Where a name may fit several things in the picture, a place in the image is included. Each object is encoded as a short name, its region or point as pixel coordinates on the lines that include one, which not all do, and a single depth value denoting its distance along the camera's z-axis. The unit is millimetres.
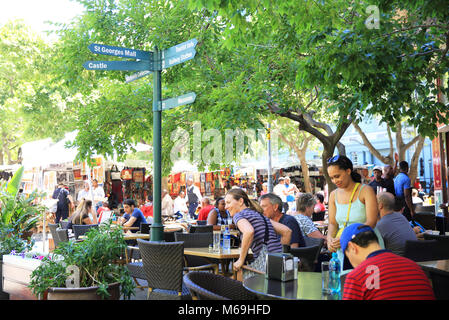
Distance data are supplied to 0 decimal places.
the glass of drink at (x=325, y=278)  3715
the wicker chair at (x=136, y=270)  7004
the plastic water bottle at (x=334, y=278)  3631
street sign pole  6926
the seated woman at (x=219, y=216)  10625
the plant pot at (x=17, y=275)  5504
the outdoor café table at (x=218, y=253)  6434
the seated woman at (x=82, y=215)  11359
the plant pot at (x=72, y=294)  4324
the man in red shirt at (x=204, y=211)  12531
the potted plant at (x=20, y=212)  7488
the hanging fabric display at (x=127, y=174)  21591
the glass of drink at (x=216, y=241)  7012
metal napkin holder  3969
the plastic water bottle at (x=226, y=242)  6941
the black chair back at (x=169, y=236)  8672
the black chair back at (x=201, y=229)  9555
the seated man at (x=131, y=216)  11614
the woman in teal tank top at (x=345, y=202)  4680
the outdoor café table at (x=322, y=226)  10910
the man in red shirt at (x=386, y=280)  2740
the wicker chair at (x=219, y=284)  3743
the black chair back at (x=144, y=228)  10231
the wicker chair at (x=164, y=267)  5520
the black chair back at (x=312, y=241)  6395
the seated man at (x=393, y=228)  6012
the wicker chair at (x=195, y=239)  7574
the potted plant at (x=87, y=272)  4387
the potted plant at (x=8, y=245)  6668
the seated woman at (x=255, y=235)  5156
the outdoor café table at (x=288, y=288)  3542
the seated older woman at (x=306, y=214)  7211
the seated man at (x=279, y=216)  6258
